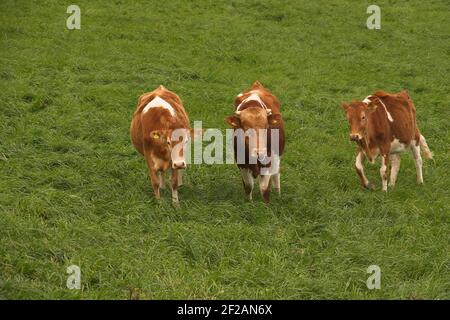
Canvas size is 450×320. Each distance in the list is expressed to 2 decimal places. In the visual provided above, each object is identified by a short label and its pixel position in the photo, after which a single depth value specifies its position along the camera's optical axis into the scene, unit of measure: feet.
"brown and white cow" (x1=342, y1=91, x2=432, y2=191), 61.36
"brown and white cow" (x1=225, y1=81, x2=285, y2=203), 56.65
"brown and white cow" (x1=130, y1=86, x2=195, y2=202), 56.49
